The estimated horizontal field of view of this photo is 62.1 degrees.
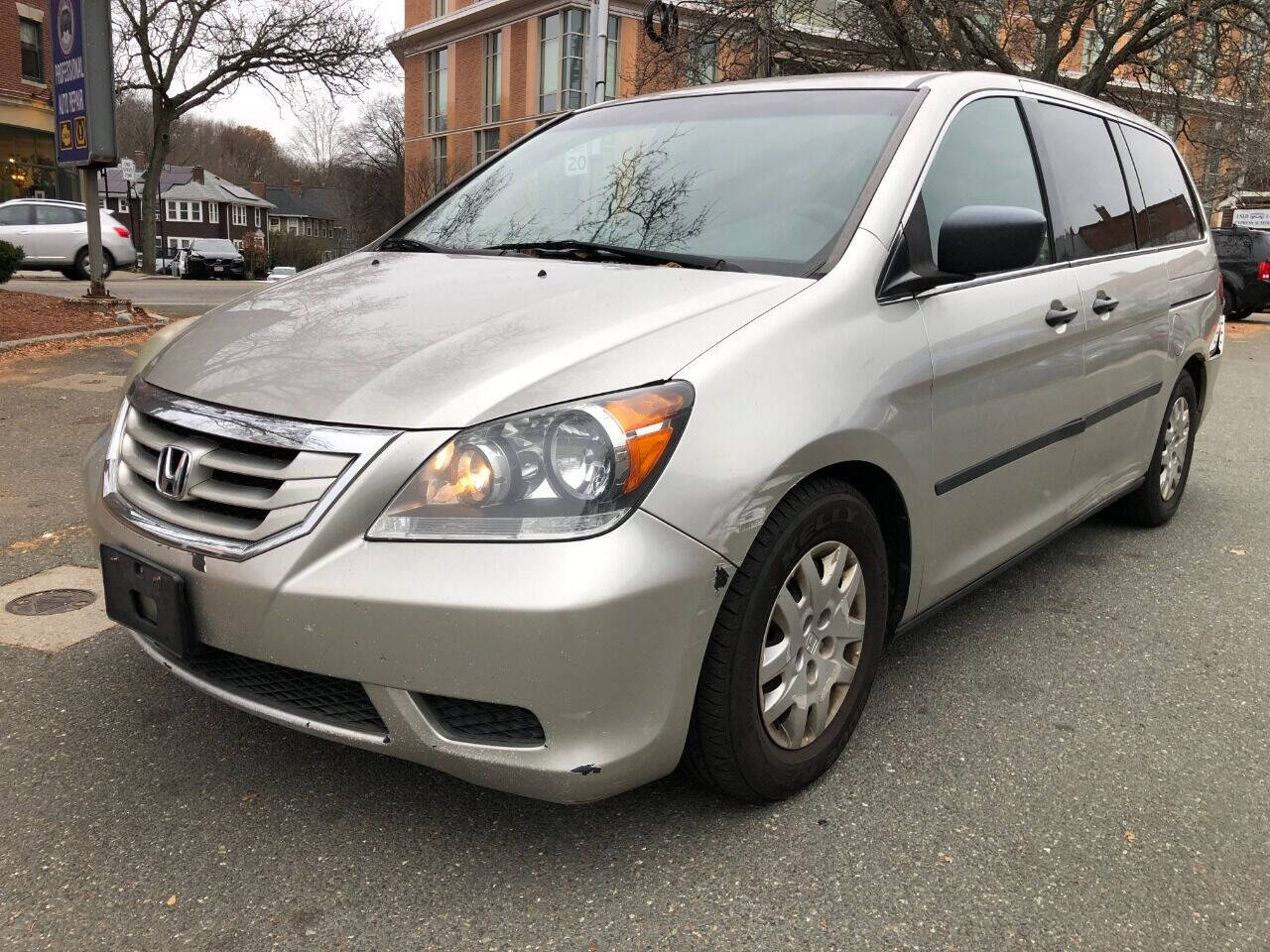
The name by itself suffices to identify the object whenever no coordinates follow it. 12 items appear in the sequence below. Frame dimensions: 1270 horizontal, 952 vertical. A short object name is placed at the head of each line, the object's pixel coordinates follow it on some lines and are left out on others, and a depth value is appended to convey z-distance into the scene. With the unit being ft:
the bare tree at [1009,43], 53.78
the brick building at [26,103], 94.73
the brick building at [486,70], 122.93
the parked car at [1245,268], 65.10
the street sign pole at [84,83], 34.06
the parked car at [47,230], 72.49
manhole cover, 11.32
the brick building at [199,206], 245.24
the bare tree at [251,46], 95.91
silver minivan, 6.32
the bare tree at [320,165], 256.93
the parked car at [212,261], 125.49
